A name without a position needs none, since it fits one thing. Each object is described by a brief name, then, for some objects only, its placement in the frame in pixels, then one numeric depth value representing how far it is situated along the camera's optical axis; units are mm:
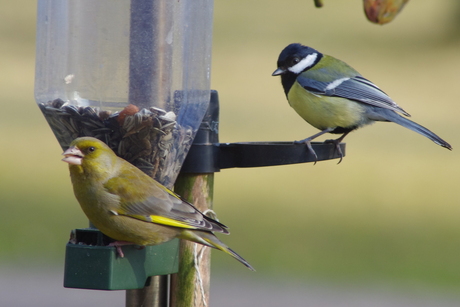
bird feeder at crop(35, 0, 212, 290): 6480
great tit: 9789
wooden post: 6801
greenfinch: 6410
